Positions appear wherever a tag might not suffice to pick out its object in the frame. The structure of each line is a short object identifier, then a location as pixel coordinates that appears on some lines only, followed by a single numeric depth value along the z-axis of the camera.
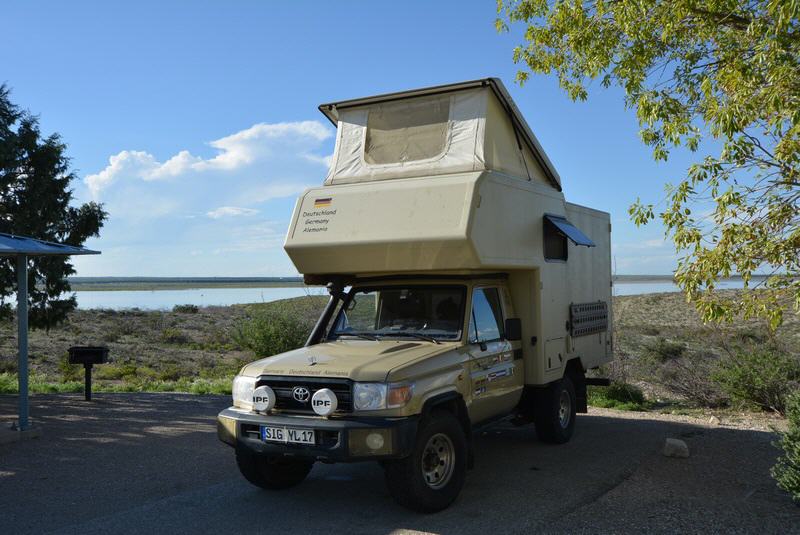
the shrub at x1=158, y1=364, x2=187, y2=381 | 21.42
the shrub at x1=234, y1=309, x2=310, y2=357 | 18.89
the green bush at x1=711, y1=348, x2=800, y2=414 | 11.52
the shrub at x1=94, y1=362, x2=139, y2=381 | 21.12
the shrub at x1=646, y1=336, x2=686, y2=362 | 18.15
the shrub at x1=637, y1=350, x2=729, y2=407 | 12.78
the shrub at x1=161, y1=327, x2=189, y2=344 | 33.22
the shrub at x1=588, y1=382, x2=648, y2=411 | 13.10
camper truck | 6.07
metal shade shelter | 9.67
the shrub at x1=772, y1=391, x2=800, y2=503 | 5.91
